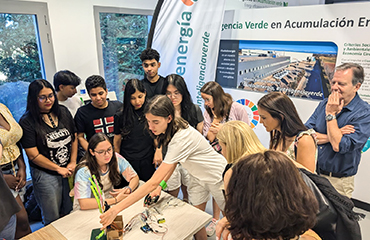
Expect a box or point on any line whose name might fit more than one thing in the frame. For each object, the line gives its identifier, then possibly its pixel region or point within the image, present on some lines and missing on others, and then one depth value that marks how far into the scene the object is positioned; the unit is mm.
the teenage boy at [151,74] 2859
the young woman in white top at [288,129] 1547
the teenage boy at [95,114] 2326
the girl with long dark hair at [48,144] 2086
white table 1546
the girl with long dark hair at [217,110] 2525
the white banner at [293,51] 2492
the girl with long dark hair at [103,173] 1831
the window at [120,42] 3875
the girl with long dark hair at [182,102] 2527
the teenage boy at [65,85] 2682
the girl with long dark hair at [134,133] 2271
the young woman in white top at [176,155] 1663
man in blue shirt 1946
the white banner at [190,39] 3174
